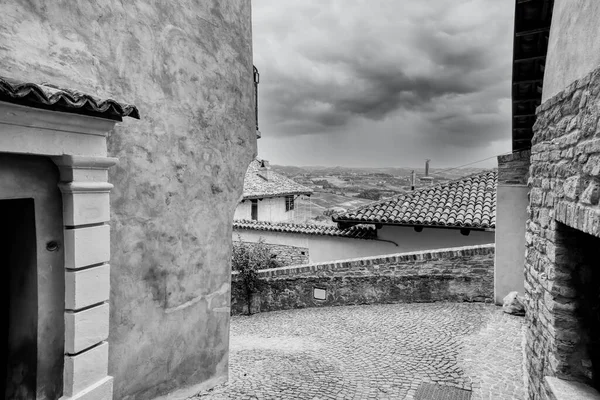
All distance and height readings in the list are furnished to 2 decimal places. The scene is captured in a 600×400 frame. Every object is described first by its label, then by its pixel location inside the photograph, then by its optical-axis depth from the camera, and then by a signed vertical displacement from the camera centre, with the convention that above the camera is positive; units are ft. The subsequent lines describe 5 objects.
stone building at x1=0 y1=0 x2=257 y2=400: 9.11 +0.26
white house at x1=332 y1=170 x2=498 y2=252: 37.58 -2.35
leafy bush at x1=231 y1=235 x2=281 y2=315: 35.40 -7.21
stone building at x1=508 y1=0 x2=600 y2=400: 8.56 -0.59
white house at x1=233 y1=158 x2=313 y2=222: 75.95 -0.20
